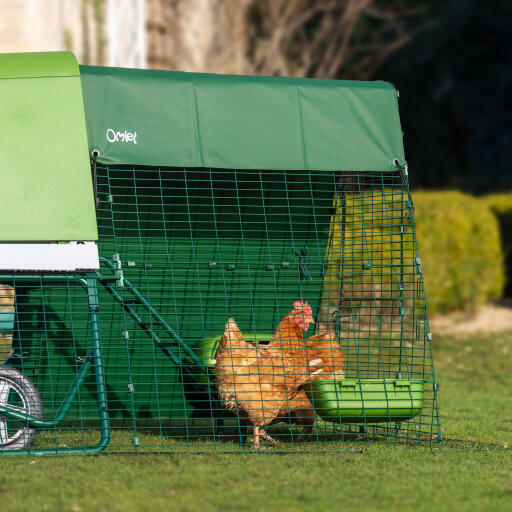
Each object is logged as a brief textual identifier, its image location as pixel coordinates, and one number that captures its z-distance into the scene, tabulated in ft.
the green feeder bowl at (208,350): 40.32
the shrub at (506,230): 98.68
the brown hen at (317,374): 39.58
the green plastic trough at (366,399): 37.93
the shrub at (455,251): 83.15
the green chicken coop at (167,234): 36.11
